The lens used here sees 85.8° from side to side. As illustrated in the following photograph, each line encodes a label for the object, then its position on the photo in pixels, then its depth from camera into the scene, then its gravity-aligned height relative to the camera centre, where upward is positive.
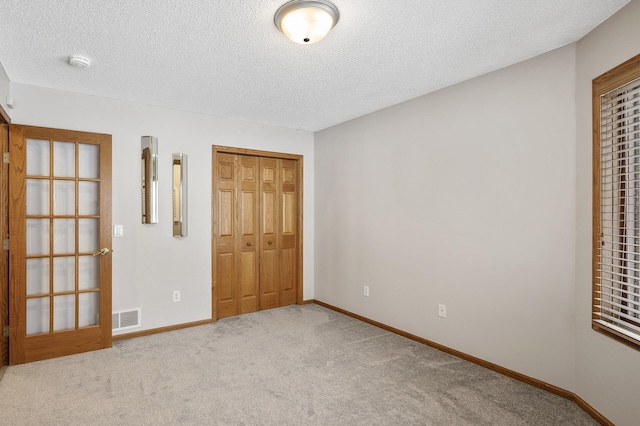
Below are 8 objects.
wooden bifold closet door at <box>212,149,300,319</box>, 4.34 -0.27
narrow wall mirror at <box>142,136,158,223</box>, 3.67 +0.35
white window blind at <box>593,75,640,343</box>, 1.97 -0.01
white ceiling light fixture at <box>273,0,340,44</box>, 1.90 +1.12
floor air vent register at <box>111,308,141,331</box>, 3.52 -1.11
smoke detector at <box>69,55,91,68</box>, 2.56 +1.15
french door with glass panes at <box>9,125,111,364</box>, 3.03 -0.28
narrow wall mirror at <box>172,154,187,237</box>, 3.89 +0.19
